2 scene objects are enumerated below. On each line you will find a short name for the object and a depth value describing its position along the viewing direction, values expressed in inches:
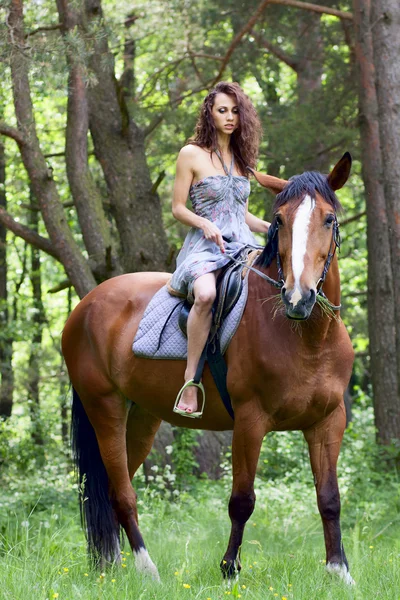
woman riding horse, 378.3
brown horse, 317.1
